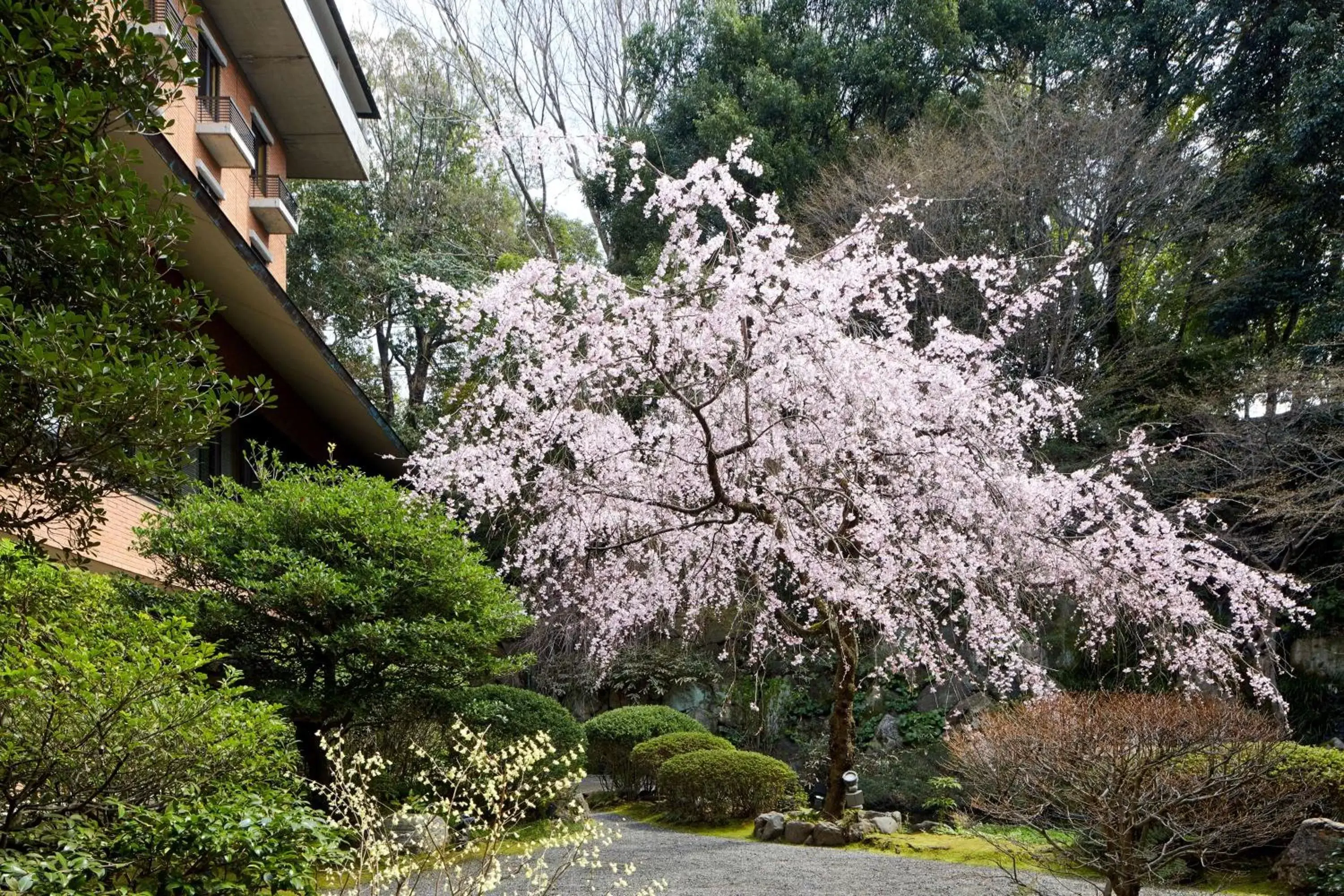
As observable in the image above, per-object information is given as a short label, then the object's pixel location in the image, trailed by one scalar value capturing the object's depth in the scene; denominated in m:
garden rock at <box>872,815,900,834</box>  9.71
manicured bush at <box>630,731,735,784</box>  12.15
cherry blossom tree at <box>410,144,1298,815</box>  7.97
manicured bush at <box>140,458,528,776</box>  8.12
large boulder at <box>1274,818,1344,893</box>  7.01
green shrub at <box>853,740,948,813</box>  12.77
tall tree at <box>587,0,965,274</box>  19.59
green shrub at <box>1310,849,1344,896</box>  6.55
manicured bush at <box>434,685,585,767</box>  9.63
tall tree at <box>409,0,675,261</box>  22.48
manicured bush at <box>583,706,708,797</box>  13.14
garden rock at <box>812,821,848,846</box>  9.24
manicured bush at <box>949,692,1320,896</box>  5.91
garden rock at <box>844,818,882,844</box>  9.28
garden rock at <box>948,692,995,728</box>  13.52
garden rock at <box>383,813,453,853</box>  7.72
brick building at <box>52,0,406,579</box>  10.26
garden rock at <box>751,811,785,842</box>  9.76
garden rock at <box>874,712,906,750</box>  14.59
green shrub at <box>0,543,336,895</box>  4.59
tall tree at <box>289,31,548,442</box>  22.73
